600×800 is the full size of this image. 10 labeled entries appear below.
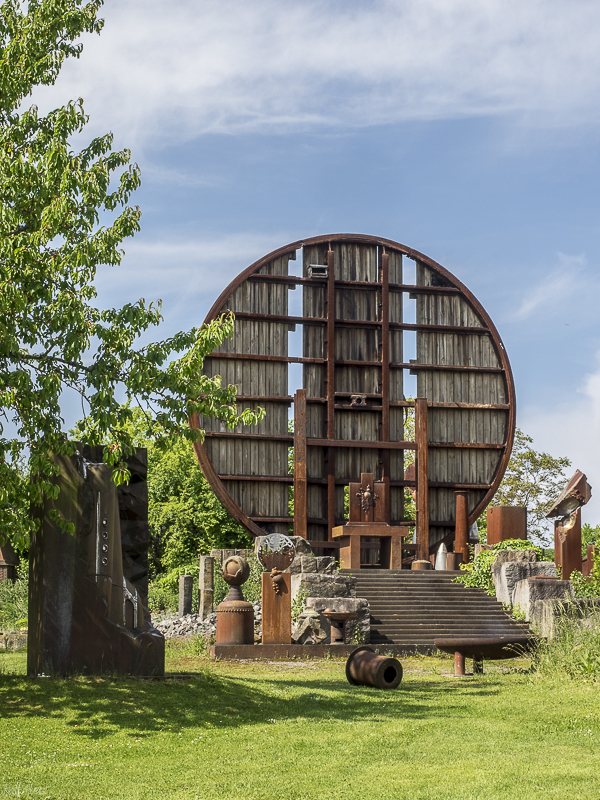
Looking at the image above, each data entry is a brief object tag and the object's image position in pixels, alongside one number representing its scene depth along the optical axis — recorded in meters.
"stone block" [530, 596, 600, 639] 13.78
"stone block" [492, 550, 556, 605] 20.09
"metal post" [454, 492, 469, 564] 25.64
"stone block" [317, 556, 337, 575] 19.56
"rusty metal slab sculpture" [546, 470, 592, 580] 19.95
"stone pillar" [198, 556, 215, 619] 24.67
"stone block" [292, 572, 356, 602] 18.27
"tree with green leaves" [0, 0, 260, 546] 9.85
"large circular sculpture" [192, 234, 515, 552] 25.52
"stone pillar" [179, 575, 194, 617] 26.92
